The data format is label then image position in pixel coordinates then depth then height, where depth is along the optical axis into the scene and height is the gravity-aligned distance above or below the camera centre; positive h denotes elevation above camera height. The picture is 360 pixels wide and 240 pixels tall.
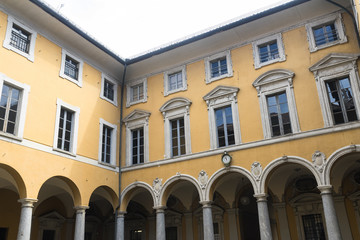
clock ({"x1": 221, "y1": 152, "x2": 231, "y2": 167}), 12.78 +3.49
